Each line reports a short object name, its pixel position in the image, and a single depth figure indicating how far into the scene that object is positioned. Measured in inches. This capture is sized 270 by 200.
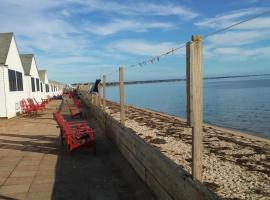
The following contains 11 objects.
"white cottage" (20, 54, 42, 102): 650.6
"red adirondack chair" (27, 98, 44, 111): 503.4
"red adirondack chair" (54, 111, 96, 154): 207.1
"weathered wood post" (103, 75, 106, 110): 357.6
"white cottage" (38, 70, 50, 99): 1055.8
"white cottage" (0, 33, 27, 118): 438.4
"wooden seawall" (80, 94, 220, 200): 94.8
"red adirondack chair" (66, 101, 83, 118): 437.2
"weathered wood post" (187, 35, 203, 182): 91.4
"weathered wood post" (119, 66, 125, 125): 221.8
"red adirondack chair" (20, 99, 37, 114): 490.6
